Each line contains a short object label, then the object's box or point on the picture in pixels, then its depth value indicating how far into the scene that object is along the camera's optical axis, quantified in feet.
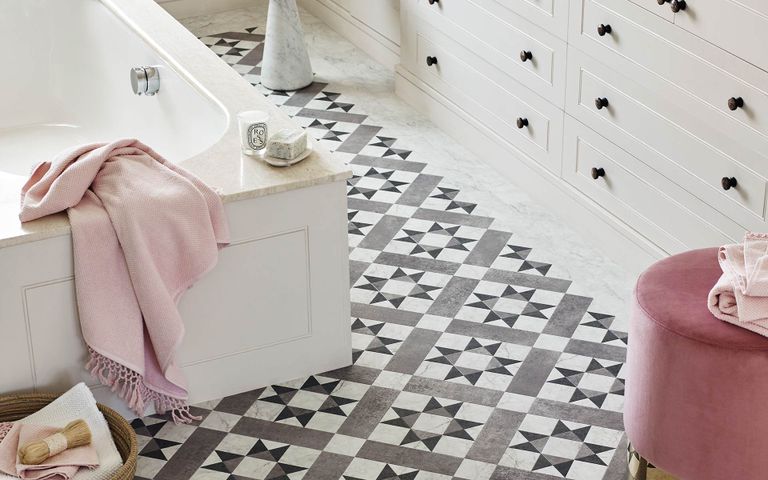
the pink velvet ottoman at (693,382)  8.04
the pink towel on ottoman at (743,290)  8.03
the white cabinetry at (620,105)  10.11
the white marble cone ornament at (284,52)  15.65
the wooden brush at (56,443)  8.82
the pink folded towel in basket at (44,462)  8.79
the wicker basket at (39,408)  9.27
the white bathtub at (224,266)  9.30
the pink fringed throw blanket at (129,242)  9.27
